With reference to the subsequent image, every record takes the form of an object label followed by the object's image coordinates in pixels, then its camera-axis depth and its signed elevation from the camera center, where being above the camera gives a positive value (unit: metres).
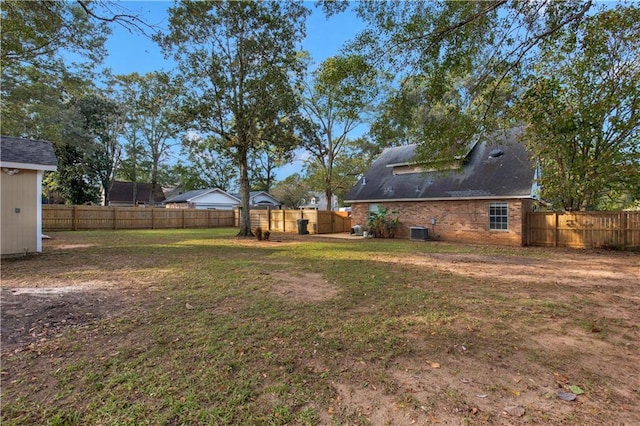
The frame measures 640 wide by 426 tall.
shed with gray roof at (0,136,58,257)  8.29 +0.52
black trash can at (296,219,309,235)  20.47 -0.76
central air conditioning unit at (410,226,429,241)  16.03 -0.95
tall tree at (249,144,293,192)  42.44 +5.63
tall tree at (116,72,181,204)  14.61 +6.53
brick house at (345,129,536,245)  14.12 +0.84
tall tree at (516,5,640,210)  9.55 +3.03
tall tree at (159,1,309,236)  13.81 +6.44
